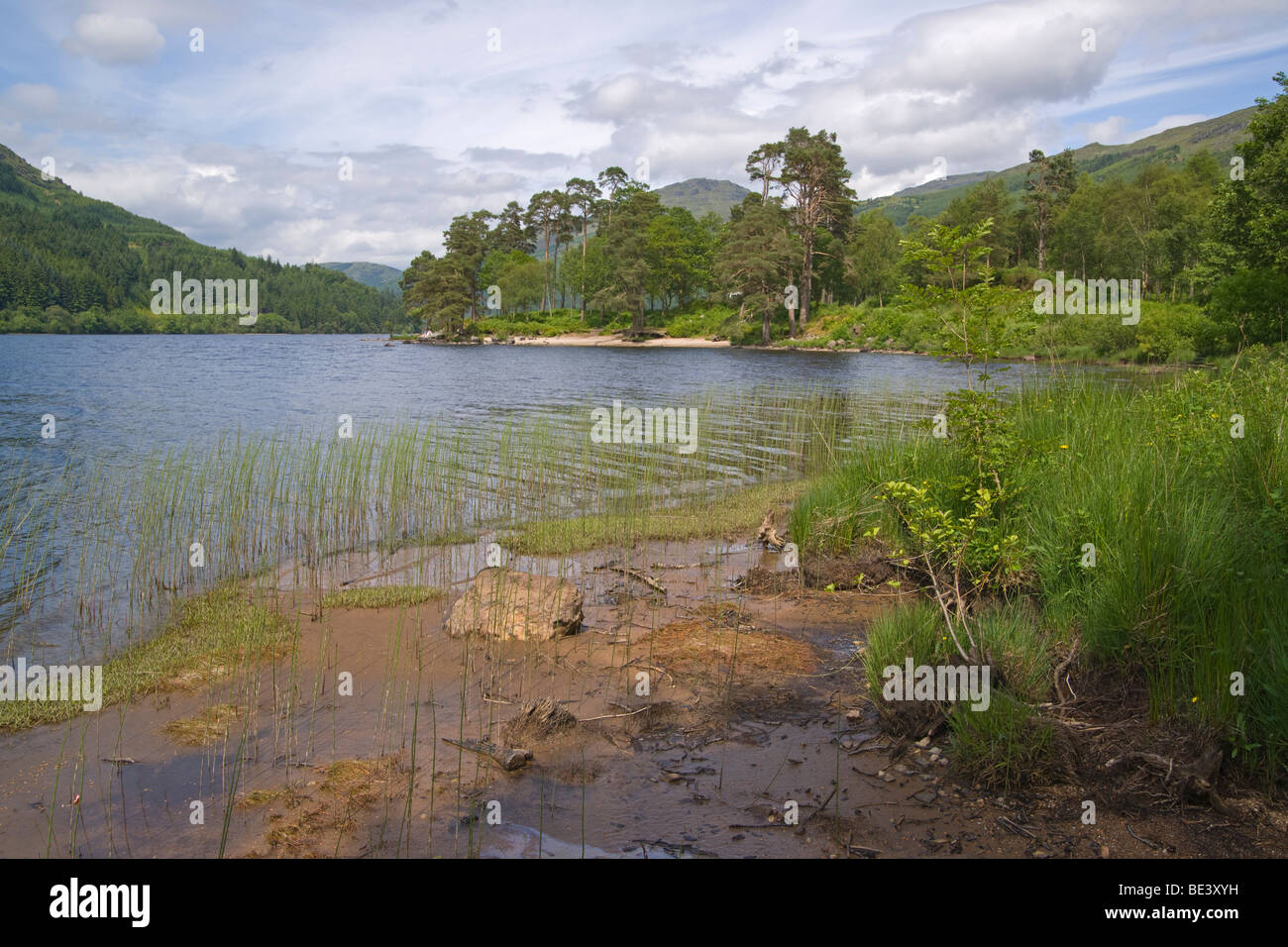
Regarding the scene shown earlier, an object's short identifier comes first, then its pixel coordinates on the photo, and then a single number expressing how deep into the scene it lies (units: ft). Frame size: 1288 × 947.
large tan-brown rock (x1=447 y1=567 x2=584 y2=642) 25.58
